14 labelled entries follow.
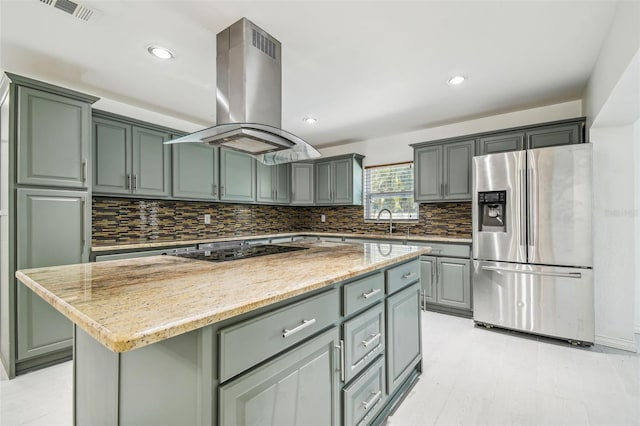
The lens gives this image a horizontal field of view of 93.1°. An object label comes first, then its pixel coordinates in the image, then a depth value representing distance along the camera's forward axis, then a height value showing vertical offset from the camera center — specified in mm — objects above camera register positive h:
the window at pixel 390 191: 4660 +376
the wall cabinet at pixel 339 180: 4961 +581
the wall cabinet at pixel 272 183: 4691 +509
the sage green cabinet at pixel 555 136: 3041 +812
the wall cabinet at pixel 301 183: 5305 +554
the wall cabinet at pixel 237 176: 4129 +548
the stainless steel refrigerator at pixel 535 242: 2691 -267
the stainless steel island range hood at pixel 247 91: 1915 +810
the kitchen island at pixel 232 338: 874 -449
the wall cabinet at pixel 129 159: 3000 +599
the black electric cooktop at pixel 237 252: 1909 -266
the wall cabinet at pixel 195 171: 3605 +551
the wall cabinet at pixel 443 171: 3725 +553
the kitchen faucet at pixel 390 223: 4545 -130
